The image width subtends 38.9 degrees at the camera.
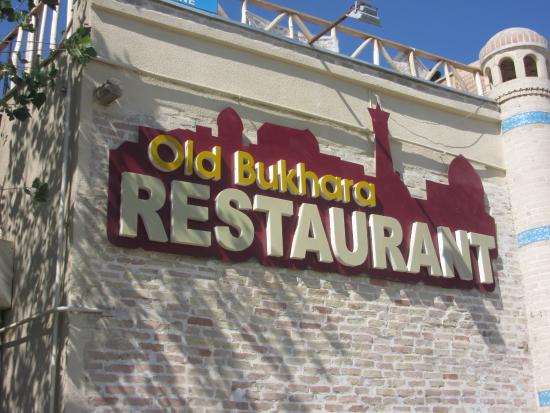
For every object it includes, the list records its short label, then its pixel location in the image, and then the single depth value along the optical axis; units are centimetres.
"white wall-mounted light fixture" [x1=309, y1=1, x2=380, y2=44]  941
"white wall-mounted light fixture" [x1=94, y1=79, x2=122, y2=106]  812
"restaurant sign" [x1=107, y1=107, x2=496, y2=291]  823
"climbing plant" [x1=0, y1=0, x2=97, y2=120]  802
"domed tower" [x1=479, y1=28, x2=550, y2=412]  1065
